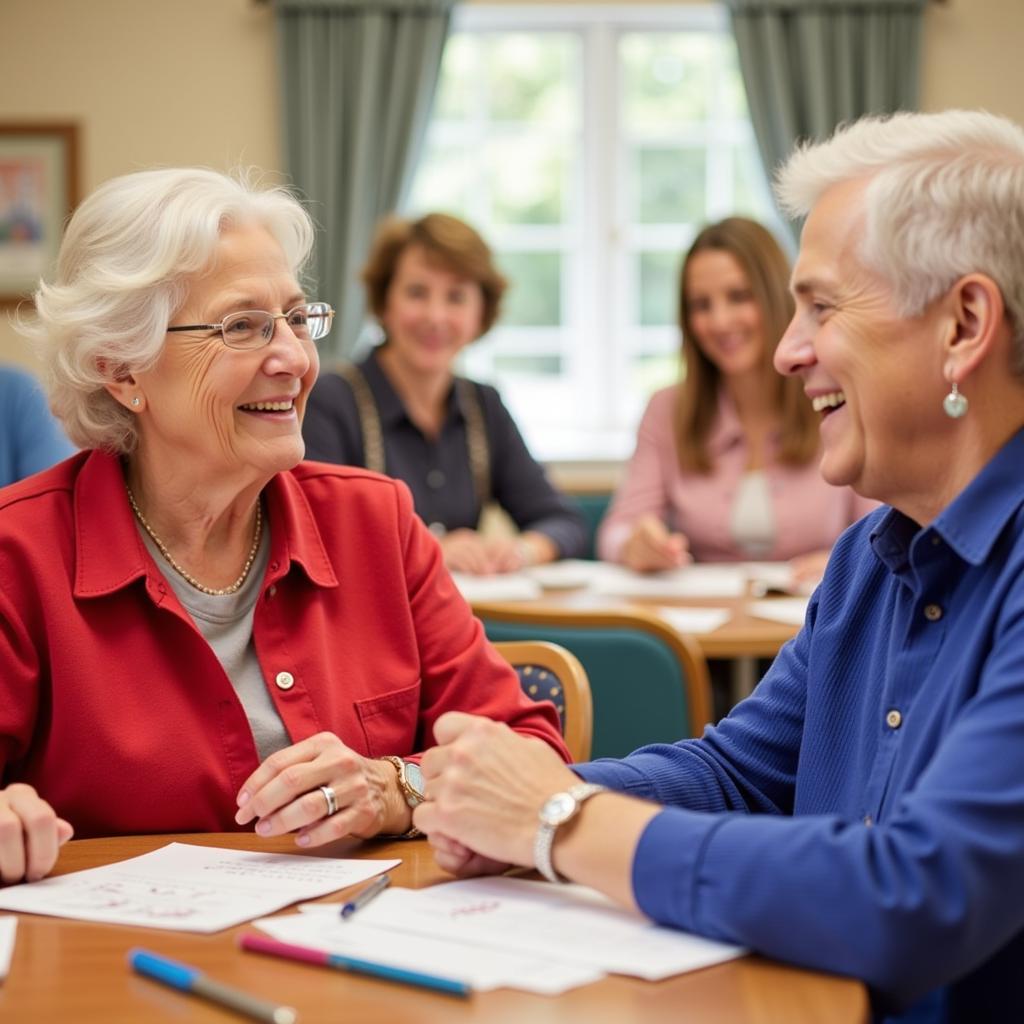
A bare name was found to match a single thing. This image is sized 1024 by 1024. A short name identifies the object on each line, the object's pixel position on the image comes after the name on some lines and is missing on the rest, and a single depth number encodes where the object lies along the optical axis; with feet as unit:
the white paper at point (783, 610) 9.52
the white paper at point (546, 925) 3.47
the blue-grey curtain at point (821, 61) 18.44
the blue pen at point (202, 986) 3.16
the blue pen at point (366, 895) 3.82
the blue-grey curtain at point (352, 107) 18.33
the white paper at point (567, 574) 11.11
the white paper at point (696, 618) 9.33
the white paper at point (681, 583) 10.75
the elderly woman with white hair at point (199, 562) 5.23
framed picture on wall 18.86
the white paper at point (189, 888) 3.91
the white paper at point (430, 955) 3.35
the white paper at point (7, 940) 3.60
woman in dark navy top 12.62
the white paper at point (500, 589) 10.39
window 19.38
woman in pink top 12.17
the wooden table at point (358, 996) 3.19
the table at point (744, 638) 9.05
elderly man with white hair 3.35
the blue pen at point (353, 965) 3.28
